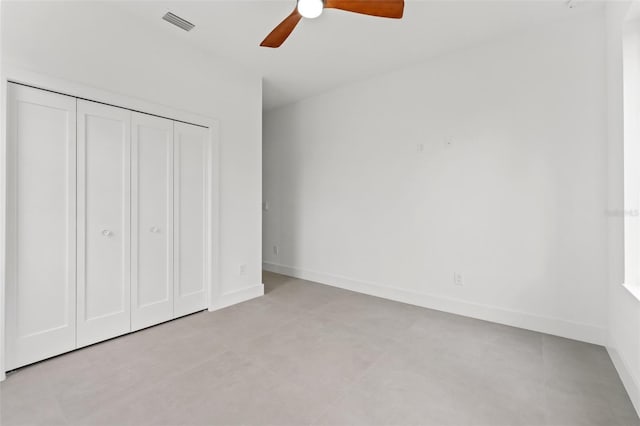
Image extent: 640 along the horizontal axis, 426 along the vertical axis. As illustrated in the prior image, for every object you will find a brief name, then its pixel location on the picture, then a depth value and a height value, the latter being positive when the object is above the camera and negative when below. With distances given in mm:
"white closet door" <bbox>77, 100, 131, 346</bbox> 2213 -61
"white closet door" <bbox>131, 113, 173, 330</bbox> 2518 -63
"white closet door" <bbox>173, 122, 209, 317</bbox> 2828 -32
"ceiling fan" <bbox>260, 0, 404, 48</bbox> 1698 +1306
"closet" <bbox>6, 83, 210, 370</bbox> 1943 -59
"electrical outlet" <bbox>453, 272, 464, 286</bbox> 2999 -712
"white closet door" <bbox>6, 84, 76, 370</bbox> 1900 -77
